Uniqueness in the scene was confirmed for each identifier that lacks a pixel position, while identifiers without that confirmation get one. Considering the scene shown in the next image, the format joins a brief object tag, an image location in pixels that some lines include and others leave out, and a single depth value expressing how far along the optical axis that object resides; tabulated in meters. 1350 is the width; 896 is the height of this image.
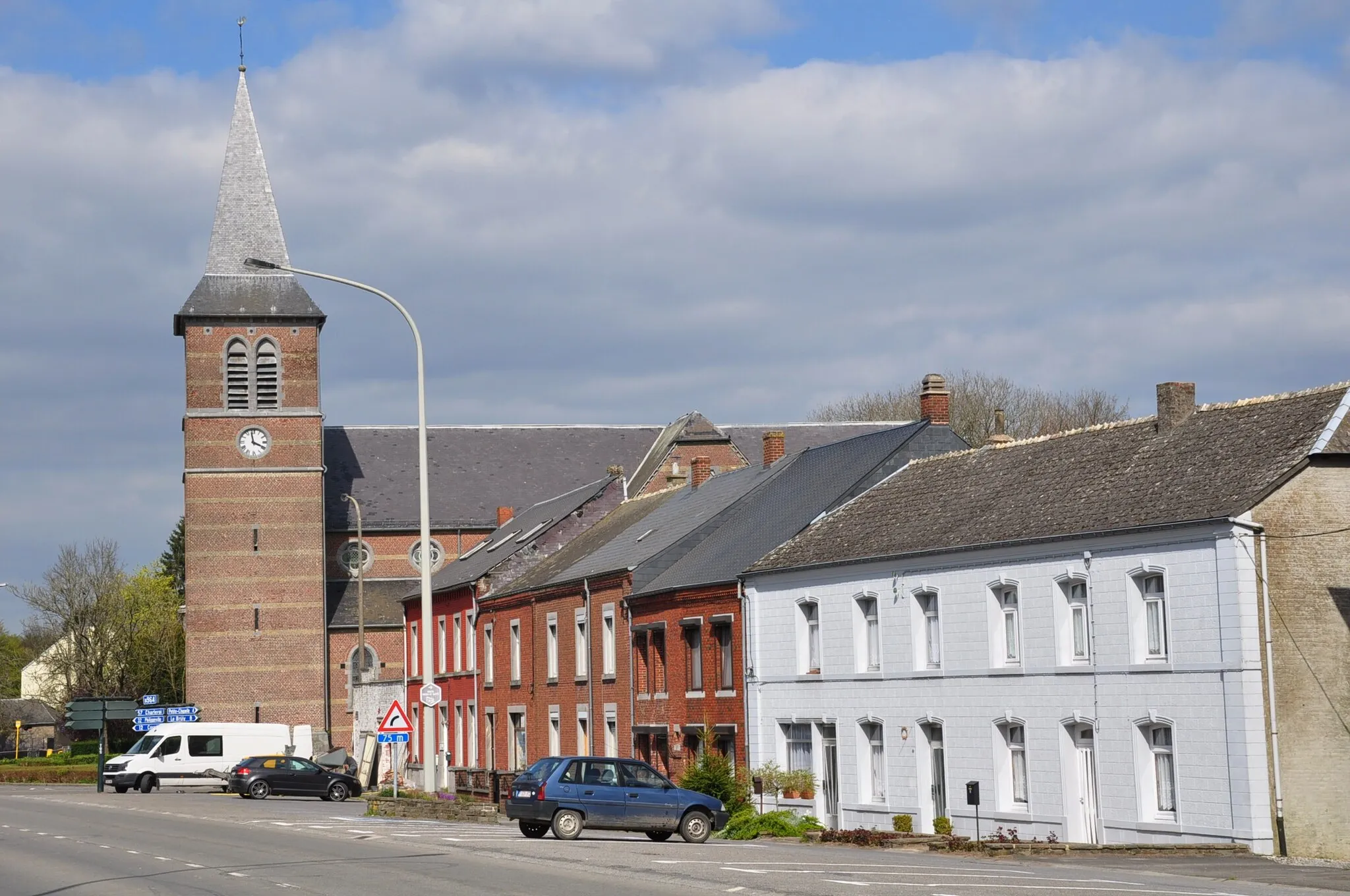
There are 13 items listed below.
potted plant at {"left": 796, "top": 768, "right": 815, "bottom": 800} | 33.84
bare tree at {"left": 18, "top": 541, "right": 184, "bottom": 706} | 83.94
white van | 55.62
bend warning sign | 35.44
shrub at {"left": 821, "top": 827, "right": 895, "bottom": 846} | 26.47
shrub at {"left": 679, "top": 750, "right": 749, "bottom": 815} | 33.16
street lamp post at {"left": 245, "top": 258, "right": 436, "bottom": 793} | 29.75
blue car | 26.64
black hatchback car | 51.00
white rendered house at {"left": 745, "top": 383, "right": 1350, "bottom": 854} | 25.69
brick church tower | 67.56
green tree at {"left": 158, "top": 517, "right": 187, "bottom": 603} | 105.19
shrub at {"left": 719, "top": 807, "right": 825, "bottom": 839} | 30.19
